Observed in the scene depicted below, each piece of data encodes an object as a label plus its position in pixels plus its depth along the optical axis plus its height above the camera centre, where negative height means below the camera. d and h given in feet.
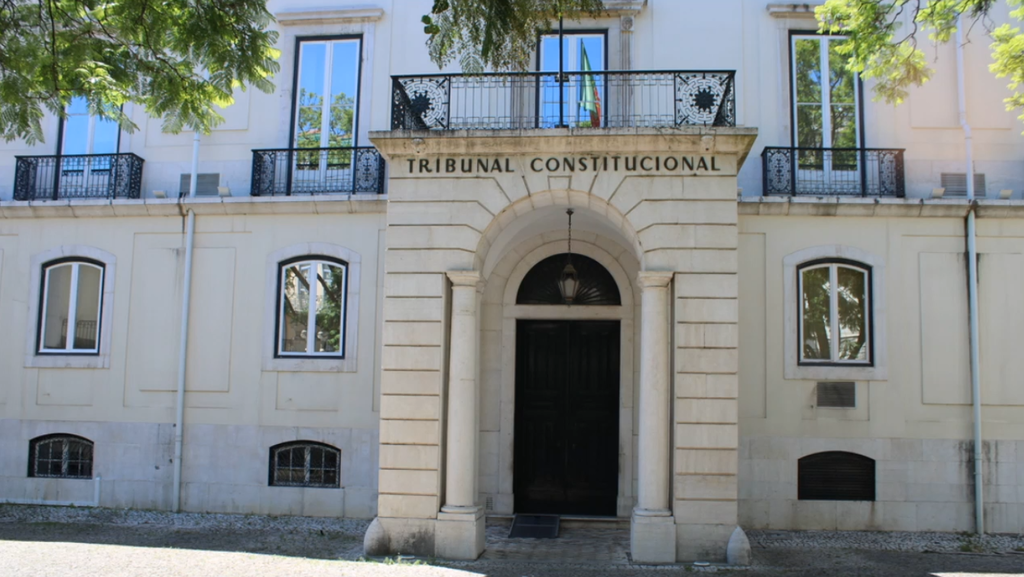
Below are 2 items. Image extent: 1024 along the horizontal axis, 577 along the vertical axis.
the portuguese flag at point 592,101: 38.65 +13.02
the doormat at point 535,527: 37.19 -7.37
